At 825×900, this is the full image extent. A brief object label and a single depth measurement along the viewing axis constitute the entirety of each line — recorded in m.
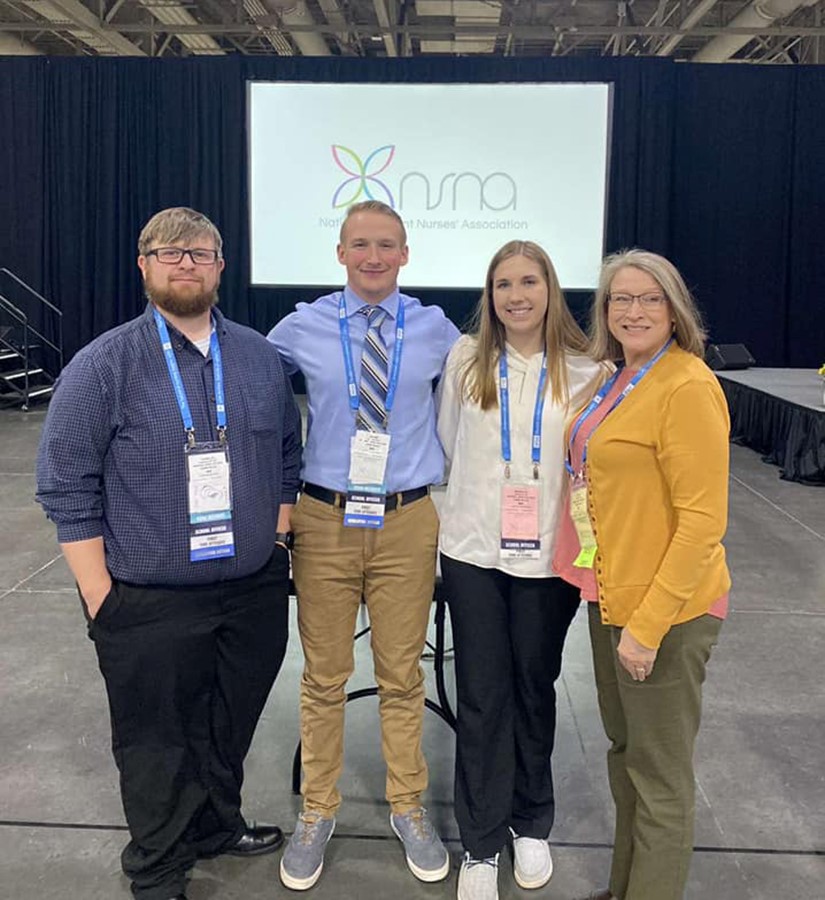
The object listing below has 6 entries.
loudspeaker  8.75
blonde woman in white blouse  1.69
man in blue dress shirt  1.79
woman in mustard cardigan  1.40
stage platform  6.03
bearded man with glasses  1.57
